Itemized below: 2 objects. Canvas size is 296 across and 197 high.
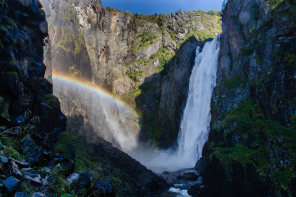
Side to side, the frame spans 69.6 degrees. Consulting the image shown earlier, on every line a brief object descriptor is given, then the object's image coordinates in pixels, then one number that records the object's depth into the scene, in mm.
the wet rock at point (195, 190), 21109
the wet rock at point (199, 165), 30275
